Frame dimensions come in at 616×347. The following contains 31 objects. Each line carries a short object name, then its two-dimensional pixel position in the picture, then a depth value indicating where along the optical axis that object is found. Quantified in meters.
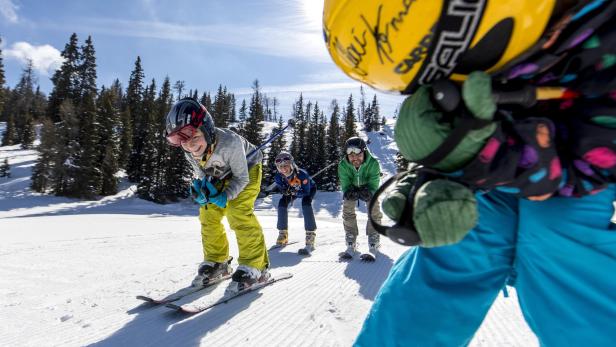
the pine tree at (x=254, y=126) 37.41
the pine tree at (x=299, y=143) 44.88
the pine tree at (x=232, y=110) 82.89
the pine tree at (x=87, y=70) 45.94
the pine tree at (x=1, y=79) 30.53
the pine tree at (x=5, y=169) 35.84
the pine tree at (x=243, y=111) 85.07
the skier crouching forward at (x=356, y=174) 5.45
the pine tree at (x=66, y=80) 44.91
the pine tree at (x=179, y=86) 95.33
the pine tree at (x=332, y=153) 39.53
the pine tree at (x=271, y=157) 37.65
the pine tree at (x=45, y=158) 29.02
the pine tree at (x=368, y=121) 79.62
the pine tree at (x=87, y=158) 29.73
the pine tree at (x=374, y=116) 80.56
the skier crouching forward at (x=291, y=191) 5.77
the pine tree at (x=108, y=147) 32.88
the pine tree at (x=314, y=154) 43.50
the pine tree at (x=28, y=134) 48.62
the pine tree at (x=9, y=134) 50.31
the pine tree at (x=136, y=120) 40.47
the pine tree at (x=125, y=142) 38.34
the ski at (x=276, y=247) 5.74
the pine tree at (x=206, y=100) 65.41
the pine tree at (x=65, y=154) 29.36
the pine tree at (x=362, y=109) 106.97
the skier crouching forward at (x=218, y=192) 3.12
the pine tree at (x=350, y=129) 44.81
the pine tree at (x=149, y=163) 34.88
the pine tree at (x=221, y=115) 43.91
